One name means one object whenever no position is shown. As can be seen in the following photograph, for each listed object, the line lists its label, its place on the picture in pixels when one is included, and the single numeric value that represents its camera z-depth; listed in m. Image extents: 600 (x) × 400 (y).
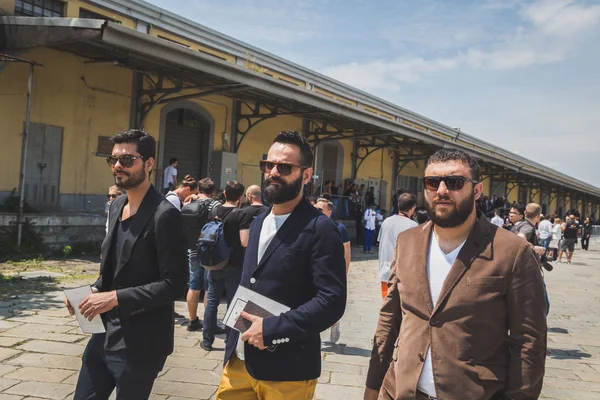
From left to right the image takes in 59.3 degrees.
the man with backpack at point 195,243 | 6.00
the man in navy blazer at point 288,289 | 2.15
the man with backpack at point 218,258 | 5.16
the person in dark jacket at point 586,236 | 29.56
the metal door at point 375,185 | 22.56
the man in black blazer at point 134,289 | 2.38
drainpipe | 9.64
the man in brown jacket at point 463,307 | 1.94
